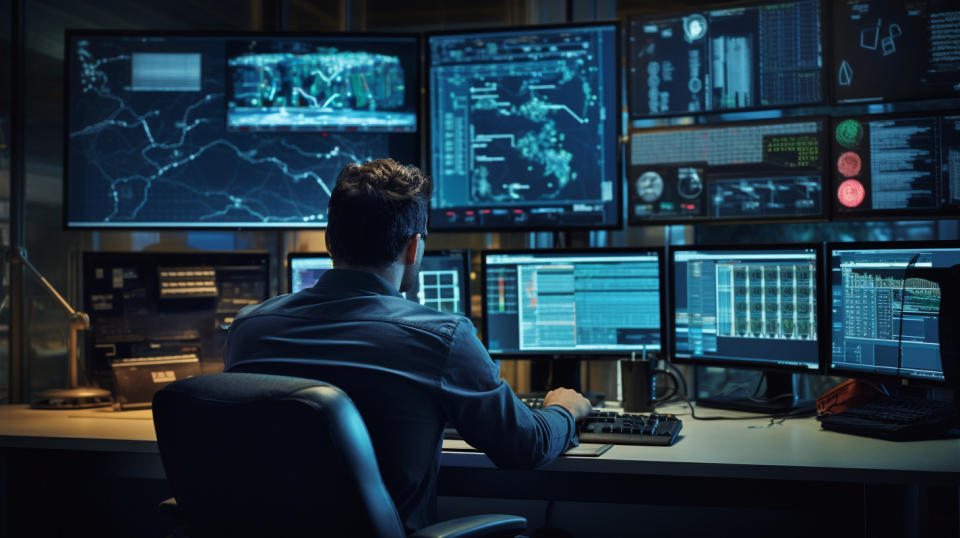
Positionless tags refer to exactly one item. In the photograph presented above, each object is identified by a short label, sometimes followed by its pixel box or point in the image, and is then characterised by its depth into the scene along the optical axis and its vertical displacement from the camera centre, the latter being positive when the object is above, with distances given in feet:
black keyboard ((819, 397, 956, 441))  5.88 -1.07
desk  5.17 -1.24
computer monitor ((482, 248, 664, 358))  7.58 -0.17
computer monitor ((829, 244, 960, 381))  6.19 -0.22
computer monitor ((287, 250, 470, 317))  8.07 +0.04
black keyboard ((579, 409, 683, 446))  5.81 -1.10
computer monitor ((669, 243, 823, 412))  6.88 -0.26
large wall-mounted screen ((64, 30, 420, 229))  8.23 +1.83
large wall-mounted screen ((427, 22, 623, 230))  7.98 +1.63
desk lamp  7.68 -1.04
